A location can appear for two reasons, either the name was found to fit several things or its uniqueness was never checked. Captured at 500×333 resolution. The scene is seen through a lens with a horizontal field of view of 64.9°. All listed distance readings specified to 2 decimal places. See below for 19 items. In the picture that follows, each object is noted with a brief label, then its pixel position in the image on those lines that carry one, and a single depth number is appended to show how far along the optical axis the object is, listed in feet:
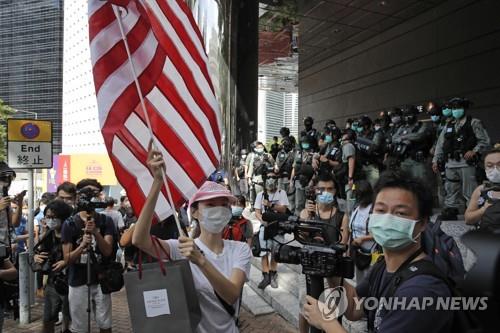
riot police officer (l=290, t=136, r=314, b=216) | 28.86
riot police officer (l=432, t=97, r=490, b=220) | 20.30
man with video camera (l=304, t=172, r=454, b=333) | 4.88
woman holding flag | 6.85
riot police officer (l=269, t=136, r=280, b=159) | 40.53
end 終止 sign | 21.94
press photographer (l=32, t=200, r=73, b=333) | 14.62
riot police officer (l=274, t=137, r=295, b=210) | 32.81
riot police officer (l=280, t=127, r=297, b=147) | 36.93
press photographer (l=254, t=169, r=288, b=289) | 20.61
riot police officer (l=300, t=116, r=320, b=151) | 32.48
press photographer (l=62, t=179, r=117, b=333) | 13.12
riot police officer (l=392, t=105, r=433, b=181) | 24.59
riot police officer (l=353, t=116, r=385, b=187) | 25.89
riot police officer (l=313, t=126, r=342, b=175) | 27.07
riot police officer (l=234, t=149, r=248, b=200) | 45.44
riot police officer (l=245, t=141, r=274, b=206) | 37.27
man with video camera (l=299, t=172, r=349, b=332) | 14.30
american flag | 8.40
